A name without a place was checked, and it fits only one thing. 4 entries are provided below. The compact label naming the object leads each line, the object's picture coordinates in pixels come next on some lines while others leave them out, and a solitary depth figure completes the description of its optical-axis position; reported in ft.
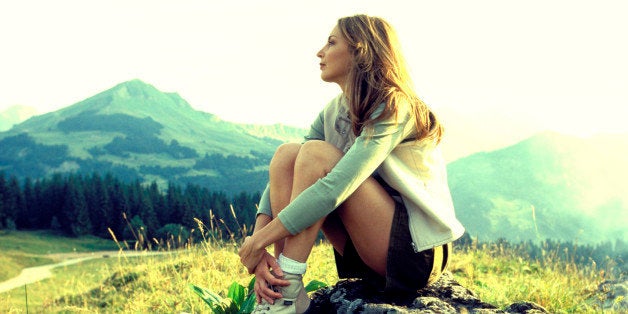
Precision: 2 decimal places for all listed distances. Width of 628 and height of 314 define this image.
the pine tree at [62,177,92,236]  308.40
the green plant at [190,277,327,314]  12.67
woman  10.28
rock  10.73
